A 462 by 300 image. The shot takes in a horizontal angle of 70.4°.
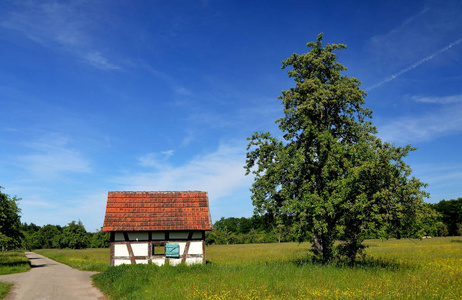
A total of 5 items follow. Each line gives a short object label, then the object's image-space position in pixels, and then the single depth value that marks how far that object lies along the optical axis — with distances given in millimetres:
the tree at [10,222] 28767
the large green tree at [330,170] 18188
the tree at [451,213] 93875
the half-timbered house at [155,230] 22688
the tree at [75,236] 85562
